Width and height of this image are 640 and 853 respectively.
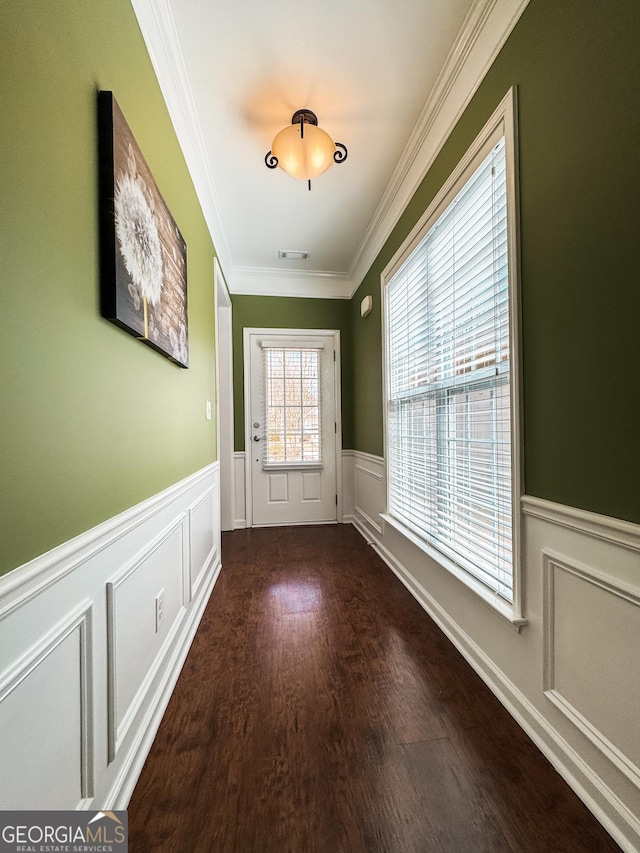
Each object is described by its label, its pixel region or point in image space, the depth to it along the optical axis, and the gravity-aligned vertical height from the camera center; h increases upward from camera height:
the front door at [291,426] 3.63 -0.04
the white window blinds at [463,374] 1.35 +0.23
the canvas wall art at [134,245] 0.90 +0.57
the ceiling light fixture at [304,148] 1.73 +1.42
